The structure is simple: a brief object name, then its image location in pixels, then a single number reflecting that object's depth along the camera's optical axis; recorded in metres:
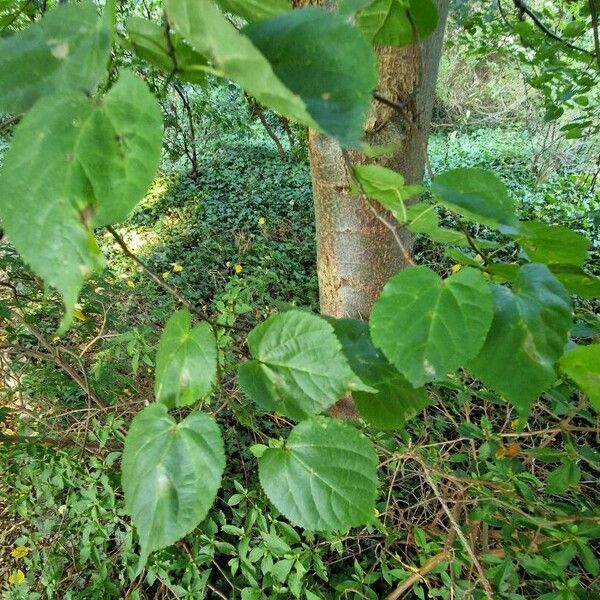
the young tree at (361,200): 0.75
